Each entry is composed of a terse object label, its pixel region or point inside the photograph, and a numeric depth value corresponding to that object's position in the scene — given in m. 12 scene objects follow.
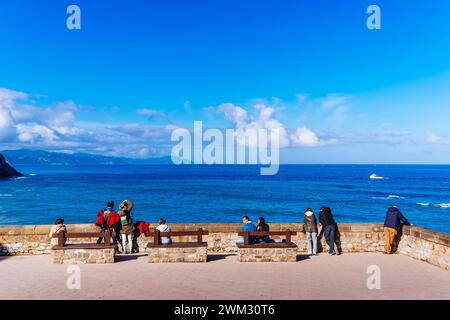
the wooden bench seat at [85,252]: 10.57
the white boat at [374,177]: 142.77
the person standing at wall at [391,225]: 11.95
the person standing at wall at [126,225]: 11.77
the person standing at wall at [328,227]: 12.03
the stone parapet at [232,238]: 11.74
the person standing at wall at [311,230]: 11.98
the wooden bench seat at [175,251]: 10.71
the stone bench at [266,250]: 10.89
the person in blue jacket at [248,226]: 11.45
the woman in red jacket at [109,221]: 11.86
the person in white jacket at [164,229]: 11.23
